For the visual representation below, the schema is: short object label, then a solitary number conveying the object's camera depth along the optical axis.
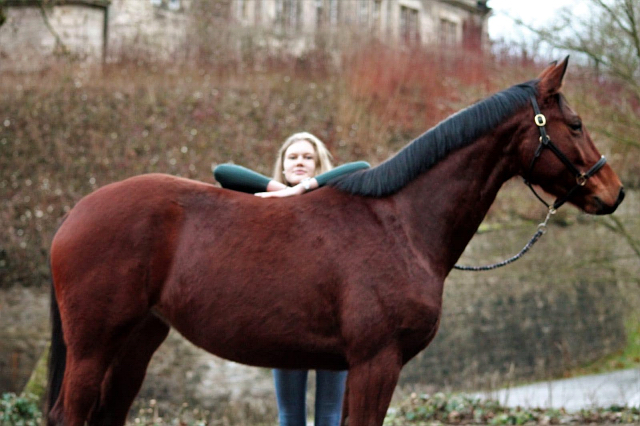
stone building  22.27
